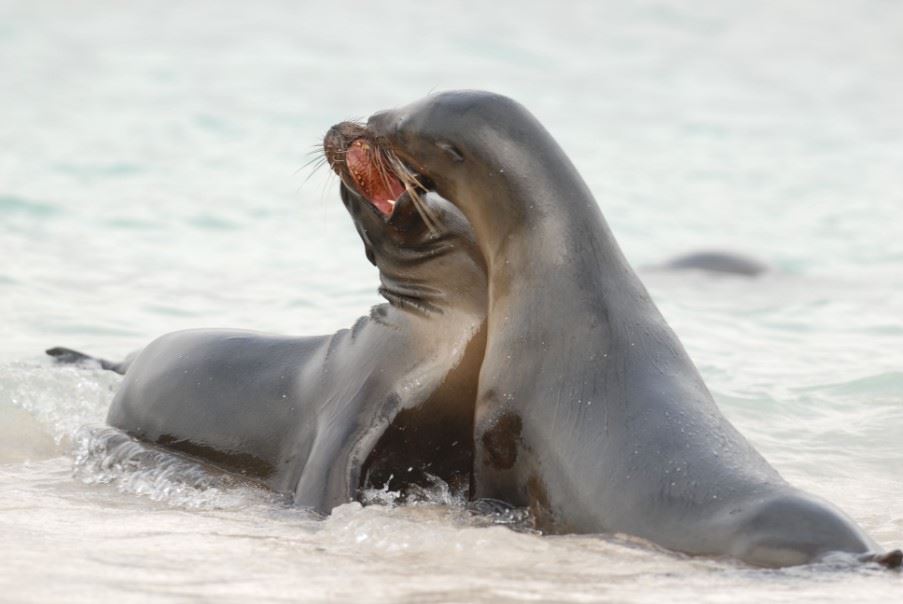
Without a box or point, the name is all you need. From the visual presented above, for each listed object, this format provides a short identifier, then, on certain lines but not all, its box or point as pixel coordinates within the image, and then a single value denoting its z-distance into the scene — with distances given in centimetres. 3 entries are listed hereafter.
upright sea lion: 1012
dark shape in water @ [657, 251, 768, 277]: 2666
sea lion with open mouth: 1199
